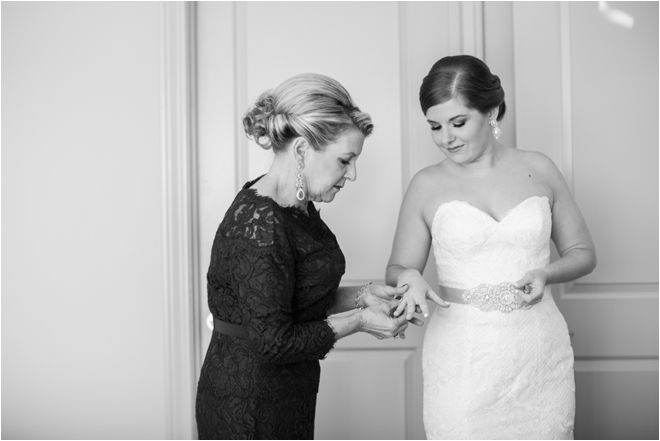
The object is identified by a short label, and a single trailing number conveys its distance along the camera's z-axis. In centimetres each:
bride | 198
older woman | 150
